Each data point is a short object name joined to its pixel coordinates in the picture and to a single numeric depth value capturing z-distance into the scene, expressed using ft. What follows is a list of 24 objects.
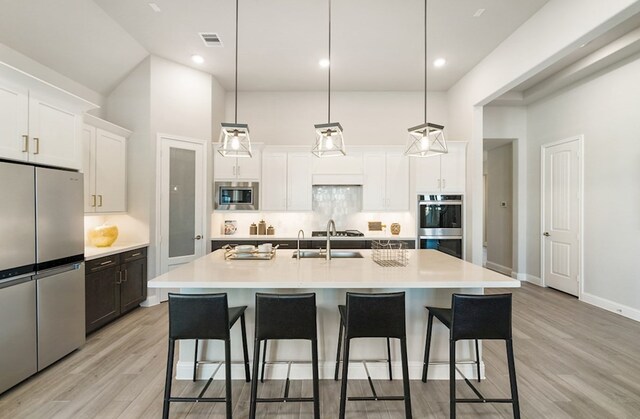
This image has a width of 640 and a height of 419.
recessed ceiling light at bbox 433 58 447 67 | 14.47
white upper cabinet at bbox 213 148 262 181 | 16.55
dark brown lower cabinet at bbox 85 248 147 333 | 10.89
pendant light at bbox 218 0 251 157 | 8.79
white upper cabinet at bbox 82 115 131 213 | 11.73
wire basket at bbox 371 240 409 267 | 8.81
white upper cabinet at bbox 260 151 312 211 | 16.97
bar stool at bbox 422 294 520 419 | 6.41
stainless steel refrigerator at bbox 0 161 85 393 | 7.52
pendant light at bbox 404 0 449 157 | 8.46
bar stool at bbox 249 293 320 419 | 6.34
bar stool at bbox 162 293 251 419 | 6.31
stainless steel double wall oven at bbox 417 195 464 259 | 16.10
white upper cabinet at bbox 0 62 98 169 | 7.70
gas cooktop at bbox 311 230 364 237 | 16.44
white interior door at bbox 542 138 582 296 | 15.44
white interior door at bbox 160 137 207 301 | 14.48
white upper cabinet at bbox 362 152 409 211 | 17.06
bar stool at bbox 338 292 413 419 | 6.37
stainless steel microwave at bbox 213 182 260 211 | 16.44
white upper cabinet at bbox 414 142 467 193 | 16.31
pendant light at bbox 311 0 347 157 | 8.59
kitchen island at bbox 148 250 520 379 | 8.11
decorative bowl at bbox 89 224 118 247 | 12.40
